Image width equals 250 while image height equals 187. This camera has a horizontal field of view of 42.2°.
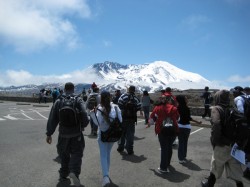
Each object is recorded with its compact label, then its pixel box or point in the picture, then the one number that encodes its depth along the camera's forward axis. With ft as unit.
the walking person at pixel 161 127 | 22.18
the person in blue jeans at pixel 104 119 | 19.30
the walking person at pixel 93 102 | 26.87
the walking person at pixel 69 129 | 19.02
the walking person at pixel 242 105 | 20.72
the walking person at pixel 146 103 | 49.16
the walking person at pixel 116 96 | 41.10
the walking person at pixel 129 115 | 28.09
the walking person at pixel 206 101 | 56.75
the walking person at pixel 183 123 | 24.86
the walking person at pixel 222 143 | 16.19
